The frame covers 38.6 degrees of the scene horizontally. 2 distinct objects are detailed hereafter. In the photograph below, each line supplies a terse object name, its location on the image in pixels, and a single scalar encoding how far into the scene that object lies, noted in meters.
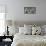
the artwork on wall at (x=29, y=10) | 2.71
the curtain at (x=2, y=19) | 2.69
